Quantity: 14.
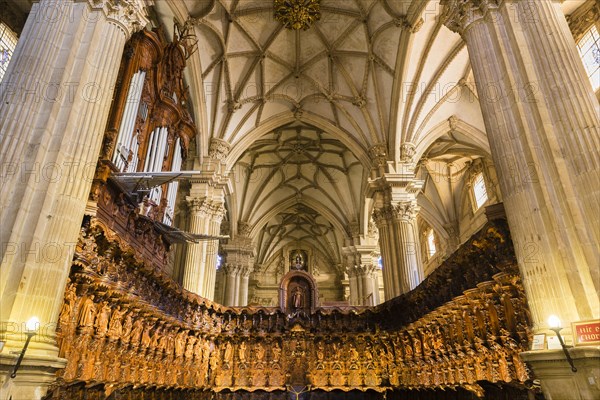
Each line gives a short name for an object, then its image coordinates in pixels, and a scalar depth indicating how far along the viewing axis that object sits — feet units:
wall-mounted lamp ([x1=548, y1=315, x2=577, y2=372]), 13.39
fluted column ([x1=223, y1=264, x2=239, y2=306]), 65.82
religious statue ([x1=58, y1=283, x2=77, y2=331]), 17.40
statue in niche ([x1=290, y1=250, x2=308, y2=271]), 101.17
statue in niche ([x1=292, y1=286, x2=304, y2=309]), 45.21
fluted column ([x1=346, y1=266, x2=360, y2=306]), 69.28
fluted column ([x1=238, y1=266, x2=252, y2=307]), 69.62
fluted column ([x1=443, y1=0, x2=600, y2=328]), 14.58
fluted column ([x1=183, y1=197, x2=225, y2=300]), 41.27
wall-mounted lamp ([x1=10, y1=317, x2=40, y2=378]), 12.89
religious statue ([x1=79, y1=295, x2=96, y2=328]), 19.11
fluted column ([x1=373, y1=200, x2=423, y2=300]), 42.98
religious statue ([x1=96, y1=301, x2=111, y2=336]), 20.66
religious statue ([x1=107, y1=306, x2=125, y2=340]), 21.90
